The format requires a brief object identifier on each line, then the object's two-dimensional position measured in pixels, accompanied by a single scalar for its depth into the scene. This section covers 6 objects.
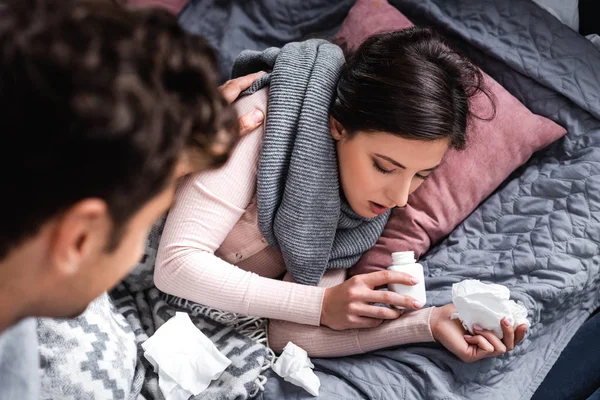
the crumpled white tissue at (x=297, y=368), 1.19
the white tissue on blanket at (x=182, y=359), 1.17
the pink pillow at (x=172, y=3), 1.83
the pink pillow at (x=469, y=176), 1.43
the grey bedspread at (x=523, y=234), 1.23
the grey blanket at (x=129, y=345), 1.04
